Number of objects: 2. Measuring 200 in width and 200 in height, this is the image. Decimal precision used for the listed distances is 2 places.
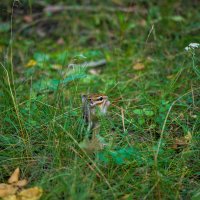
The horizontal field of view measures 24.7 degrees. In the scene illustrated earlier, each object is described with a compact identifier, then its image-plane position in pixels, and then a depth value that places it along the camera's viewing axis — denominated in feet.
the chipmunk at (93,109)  9.53
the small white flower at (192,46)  10.41
